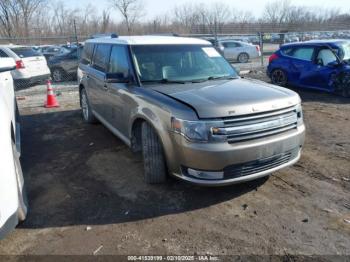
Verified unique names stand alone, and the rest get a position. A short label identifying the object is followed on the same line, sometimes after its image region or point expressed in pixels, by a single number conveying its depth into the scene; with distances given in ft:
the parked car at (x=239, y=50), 74.95
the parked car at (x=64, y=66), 46.73
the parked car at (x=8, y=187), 8.47
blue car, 29.86
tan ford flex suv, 11.05
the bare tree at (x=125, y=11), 141.23
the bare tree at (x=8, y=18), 130.52
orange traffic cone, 30.50
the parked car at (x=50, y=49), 76.26
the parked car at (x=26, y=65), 37.88
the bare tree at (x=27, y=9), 143.50
